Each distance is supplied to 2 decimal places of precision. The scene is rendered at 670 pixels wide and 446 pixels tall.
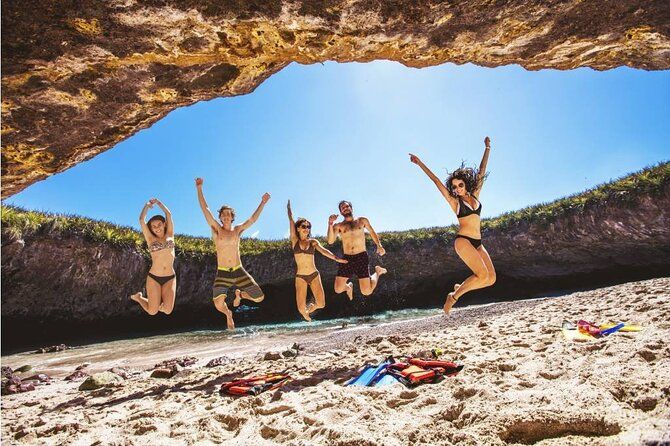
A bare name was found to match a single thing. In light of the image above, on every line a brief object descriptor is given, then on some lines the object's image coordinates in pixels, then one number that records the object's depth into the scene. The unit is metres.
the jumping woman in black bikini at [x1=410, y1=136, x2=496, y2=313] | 6.22
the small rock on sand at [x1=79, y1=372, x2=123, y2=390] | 6.38
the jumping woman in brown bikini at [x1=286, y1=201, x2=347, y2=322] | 8.06
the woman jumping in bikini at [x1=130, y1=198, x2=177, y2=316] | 7.30
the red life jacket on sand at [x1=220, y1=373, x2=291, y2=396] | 4.75
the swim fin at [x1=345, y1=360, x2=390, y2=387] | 4.49
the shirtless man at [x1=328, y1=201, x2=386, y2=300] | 8.28
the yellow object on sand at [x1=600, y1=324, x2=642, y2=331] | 4.68
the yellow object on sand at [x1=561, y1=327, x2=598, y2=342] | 4.74
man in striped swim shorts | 7.57
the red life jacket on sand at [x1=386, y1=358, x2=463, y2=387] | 4.20
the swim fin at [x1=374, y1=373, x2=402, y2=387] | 4.30
